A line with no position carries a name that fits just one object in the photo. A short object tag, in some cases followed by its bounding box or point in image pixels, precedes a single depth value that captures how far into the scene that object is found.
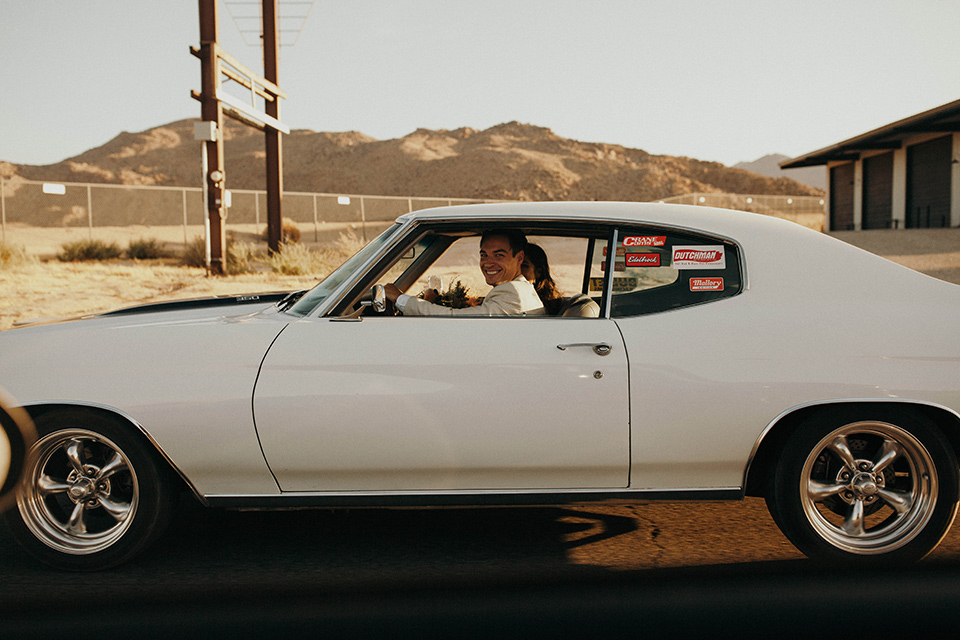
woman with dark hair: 4.18
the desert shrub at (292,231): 35.62
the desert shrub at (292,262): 18.92
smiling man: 3.58
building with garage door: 28.93
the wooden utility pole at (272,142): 21.39
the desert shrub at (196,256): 22.59
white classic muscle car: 3.24
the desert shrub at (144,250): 29.58
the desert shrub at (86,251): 27.45
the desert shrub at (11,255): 19.38
